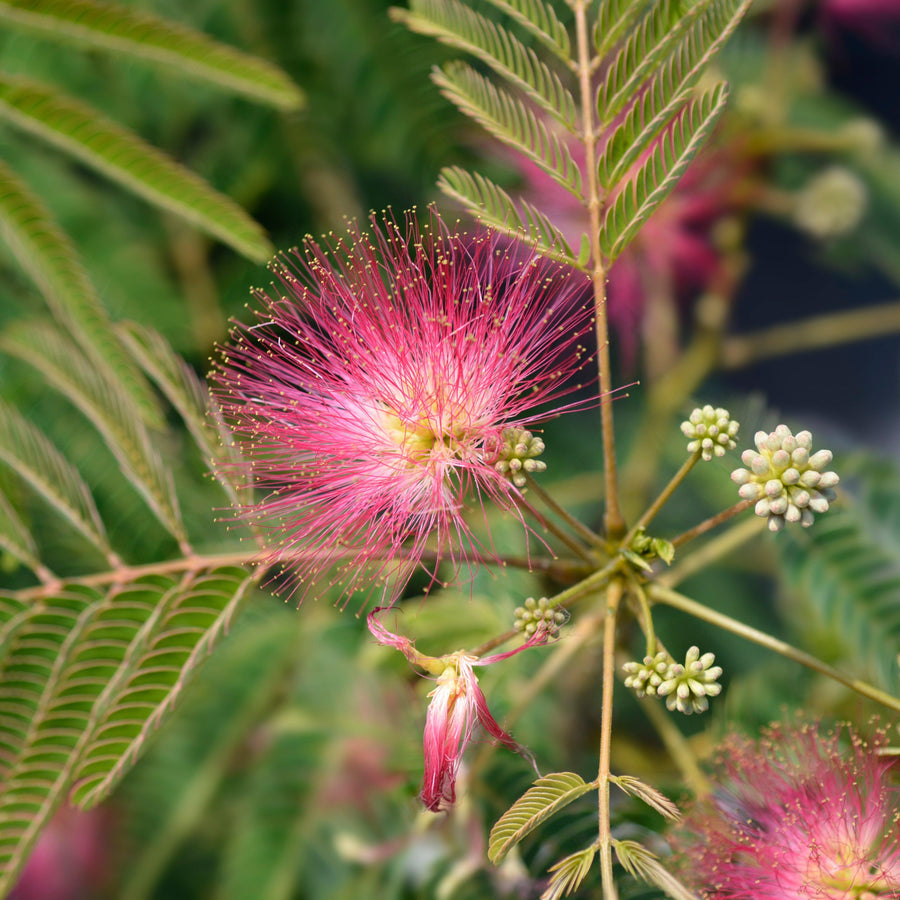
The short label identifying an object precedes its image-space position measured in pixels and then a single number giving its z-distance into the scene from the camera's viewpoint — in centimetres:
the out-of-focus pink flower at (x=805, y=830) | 48
